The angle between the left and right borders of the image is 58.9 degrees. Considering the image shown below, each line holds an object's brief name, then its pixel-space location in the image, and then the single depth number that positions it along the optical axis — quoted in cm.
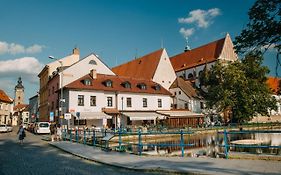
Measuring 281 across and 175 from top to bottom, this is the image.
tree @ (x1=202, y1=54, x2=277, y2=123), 4416
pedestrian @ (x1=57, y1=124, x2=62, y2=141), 2422
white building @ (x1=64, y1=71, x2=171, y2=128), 3688
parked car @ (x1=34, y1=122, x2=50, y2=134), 3521
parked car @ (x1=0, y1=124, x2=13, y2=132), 4148
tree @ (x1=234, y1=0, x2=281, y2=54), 747
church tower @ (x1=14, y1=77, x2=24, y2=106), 12586
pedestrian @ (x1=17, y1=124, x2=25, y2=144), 2175
